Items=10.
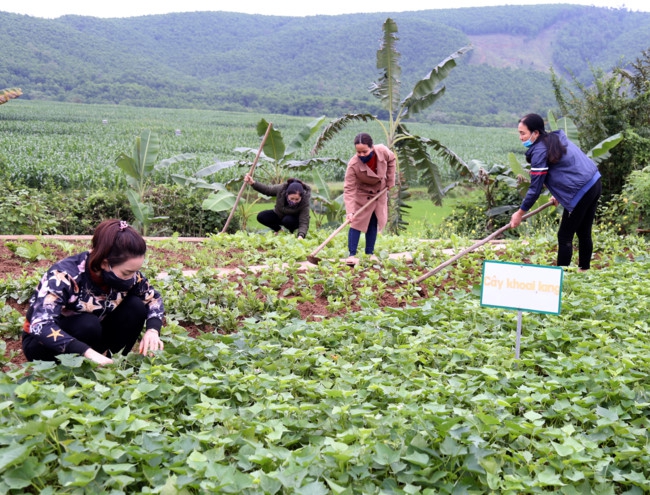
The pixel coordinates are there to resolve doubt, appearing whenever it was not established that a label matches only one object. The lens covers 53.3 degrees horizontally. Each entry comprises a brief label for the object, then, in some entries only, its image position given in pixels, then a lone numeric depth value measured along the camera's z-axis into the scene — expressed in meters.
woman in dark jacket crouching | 8.77
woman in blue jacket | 6.07
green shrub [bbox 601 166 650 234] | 9.50
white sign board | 3.88
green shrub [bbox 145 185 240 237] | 10.95
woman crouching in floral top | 3.45
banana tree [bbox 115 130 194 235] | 9.98
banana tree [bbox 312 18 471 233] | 10.82
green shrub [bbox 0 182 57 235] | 8.79
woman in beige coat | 7.30
